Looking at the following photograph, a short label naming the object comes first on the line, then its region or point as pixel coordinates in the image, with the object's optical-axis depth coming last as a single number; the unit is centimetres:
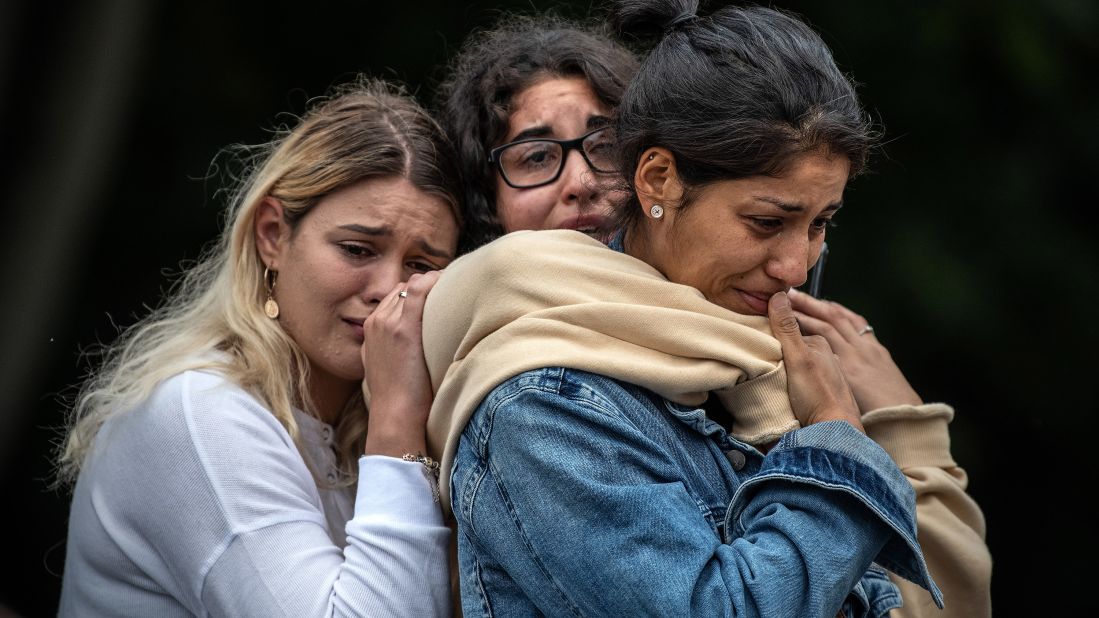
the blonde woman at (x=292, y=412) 407
